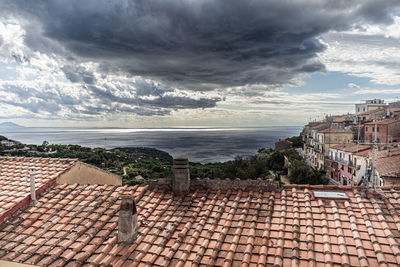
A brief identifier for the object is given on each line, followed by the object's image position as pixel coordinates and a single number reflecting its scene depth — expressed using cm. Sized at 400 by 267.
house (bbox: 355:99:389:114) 8103
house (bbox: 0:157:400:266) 559
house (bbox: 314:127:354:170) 5134
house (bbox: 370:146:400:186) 2167
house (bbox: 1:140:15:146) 7239
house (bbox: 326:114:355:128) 6189
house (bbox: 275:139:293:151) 7757
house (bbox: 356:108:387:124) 5566
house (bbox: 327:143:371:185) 3747
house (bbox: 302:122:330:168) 5666
